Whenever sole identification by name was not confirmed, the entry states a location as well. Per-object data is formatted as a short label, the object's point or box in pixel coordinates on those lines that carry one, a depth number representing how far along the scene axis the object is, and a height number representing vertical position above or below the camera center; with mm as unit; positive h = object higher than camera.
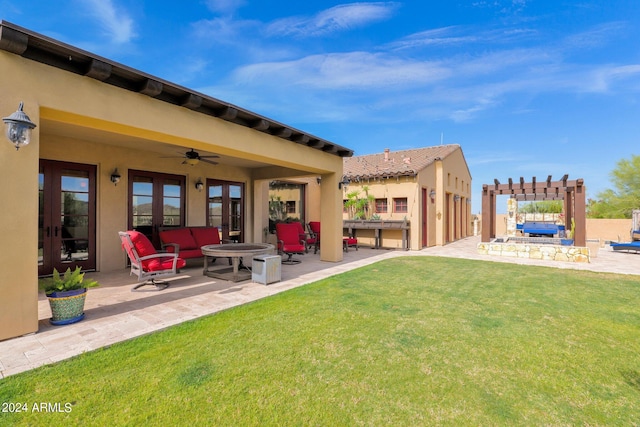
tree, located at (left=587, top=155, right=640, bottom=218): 25125 +2057
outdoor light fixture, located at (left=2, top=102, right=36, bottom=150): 2955 +960
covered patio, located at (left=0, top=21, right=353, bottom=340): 3244 +1321
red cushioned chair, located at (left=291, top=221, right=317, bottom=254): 9931 -918
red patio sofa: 7143 -624
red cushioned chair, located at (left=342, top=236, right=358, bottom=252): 11586 -1104
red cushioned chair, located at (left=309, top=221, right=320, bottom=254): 12417 -556
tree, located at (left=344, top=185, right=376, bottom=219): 14016 +635
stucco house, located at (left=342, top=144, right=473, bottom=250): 12969 +1295
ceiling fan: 6738 +1431
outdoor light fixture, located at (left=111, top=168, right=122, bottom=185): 7289 +1054
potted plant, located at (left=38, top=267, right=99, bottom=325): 3678 -1049
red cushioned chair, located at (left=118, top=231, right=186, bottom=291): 5422 -878
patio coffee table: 6080 -805
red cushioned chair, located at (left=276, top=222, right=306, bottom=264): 8633 -745
